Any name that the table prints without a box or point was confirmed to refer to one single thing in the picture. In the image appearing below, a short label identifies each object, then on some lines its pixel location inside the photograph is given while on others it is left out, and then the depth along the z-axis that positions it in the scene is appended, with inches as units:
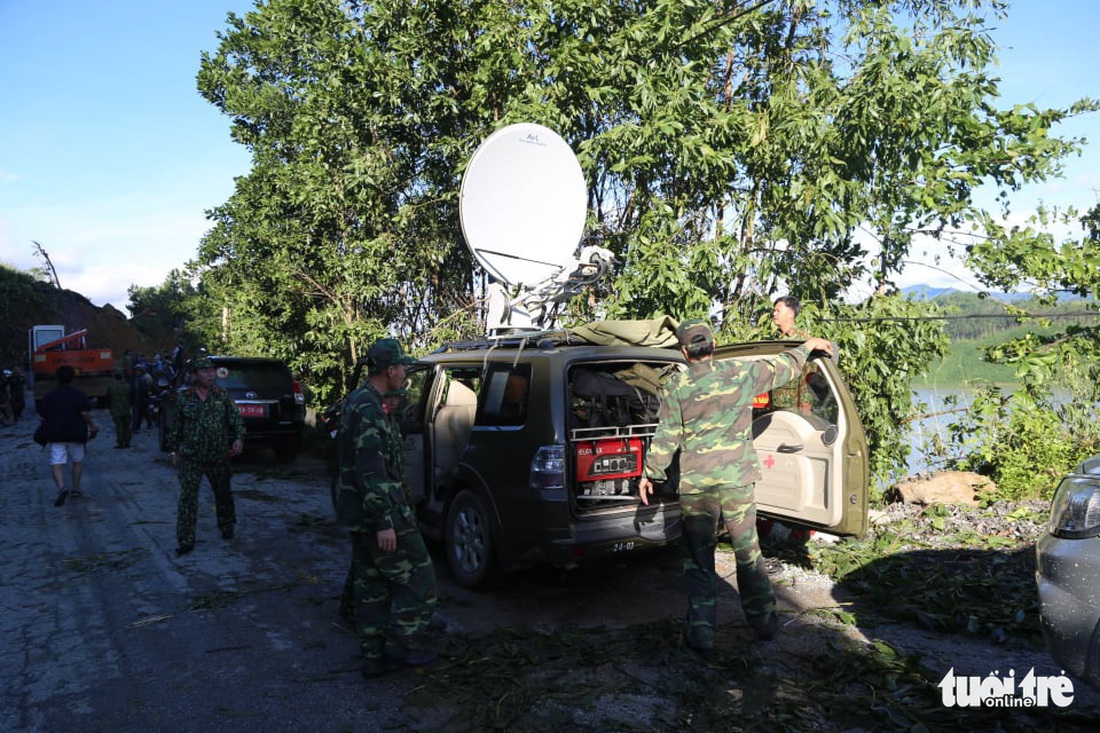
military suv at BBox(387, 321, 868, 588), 191.9
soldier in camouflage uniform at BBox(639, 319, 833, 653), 173.9
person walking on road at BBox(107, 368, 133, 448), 581.0
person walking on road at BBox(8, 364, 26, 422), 887.7
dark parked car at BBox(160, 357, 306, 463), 461.7
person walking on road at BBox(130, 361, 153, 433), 723.4
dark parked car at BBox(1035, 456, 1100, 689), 108.7
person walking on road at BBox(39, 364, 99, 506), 359.3
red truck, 999.6
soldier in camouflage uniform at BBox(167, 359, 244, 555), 264.8
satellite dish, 273.7
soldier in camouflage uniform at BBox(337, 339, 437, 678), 161.0
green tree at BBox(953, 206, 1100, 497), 268.1
